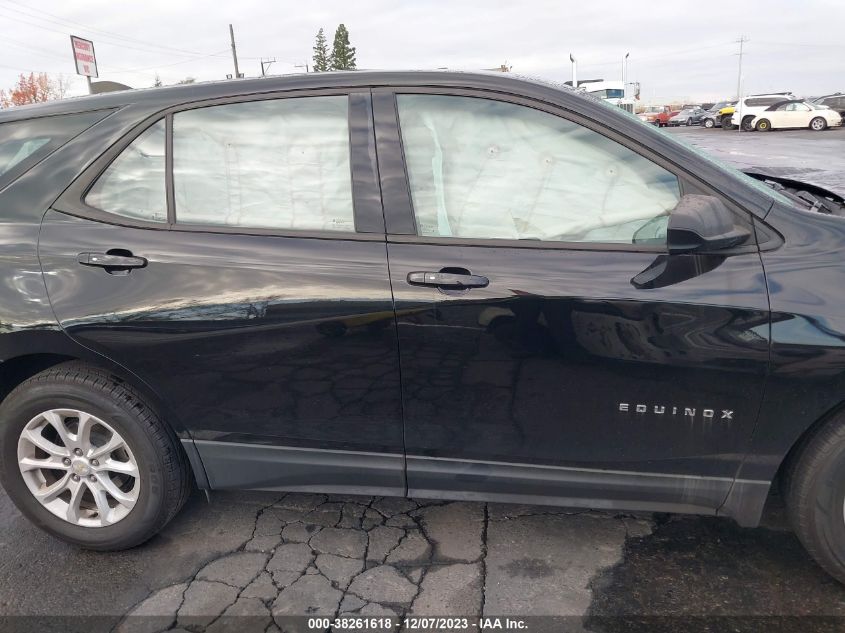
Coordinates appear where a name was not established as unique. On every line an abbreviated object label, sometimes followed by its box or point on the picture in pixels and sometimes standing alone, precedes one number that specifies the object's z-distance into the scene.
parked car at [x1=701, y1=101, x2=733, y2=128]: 38.06
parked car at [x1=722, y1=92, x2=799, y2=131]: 32.53
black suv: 2.07
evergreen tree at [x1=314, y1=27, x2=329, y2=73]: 76.36
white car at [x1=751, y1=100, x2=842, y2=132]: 29.52
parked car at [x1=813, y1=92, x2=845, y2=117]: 32.66
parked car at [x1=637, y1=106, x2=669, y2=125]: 52.26
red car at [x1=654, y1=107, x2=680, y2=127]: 48.44
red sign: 17.62
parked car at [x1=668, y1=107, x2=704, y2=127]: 45.56
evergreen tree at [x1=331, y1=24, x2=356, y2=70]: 71.75
